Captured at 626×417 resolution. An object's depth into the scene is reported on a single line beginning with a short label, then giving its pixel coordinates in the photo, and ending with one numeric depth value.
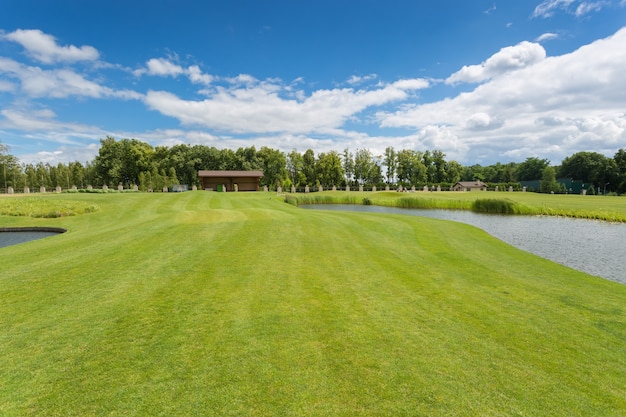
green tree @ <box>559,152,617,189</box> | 80.06
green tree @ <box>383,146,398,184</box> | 97.44
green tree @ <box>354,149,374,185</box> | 95.94
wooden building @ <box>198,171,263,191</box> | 69.12
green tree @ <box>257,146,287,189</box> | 87.88
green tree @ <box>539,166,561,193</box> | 73.91
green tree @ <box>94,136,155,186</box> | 77.50
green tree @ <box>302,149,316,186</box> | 93.69
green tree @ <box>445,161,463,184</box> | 108.38
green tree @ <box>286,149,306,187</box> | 94.94
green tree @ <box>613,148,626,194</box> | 72.49
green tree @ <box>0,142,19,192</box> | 69.78
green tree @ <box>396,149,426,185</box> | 96.81
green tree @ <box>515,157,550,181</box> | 119.75
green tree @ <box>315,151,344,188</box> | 87.75
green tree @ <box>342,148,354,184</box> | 96.81
